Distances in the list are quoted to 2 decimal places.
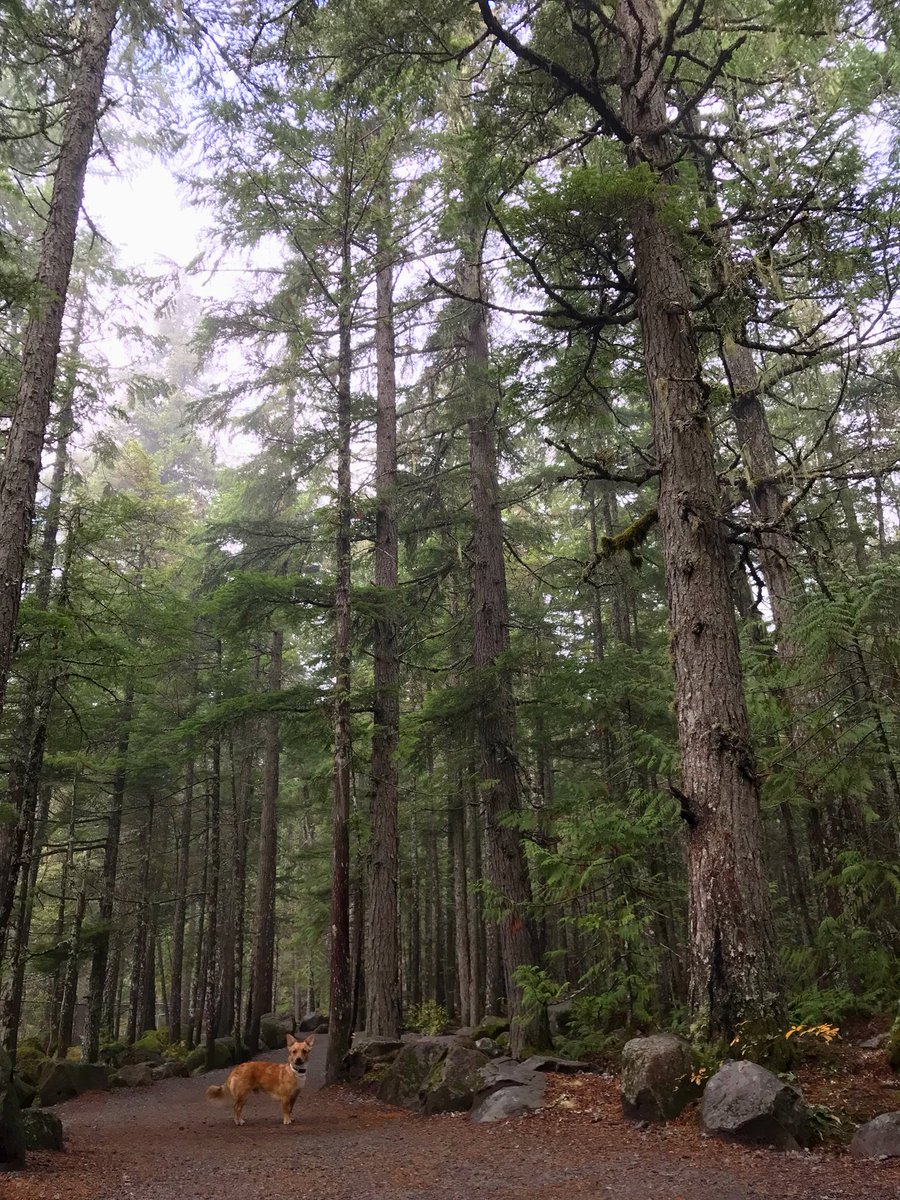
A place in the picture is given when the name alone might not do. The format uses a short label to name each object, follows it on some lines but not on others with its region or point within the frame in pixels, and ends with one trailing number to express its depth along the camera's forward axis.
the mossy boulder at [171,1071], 16.81
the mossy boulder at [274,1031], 21.06
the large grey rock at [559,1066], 8.27
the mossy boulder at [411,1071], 9.75
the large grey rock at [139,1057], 18.61
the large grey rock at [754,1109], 4.76
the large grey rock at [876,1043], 6.51
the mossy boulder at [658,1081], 5.61
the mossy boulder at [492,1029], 14.81
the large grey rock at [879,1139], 4.38
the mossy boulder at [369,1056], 11.68
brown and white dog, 8.76
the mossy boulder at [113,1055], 18.75
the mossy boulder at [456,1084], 8.45
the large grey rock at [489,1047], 11.03
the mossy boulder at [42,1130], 6.89
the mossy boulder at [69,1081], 14.12
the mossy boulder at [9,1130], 6.03
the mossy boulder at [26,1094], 10.57
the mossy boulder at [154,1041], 20.58
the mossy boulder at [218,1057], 17.59
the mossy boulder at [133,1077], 16.00
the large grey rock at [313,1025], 24.44
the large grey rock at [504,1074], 7.82
